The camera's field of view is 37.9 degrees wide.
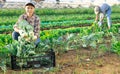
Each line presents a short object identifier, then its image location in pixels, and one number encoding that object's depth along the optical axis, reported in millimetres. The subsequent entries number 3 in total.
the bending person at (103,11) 5257
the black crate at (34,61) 2906
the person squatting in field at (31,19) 3083
